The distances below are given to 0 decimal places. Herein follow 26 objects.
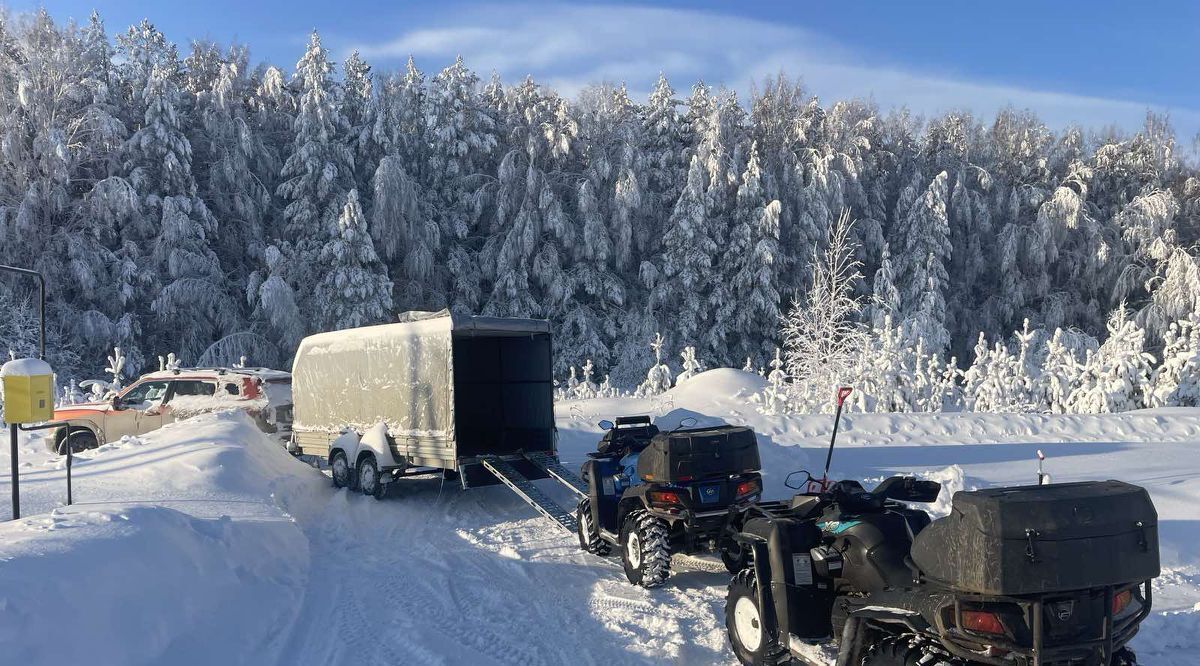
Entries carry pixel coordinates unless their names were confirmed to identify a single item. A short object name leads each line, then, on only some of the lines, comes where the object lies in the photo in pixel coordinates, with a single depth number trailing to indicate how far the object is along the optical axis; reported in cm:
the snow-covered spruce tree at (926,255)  3800
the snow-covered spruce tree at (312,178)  3350
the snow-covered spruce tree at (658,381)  2653
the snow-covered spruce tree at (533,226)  3612
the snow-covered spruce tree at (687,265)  3716
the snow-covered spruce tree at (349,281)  3269
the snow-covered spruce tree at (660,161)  3856
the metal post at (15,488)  772
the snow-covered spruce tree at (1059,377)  2156
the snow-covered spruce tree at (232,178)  3353
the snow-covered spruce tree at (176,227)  3091
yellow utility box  760
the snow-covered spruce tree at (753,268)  3697
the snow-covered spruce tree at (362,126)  3622
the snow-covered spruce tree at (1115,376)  2070
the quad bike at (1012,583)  391
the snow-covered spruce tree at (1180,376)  2145
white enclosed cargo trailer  1191
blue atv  794
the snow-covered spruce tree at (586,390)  2457
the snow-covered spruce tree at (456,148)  3725
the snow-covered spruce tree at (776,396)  1911
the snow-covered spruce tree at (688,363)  2514
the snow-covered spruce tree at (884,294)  3666
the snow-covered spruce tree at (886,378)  2066
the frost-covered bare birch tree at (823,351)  2105
